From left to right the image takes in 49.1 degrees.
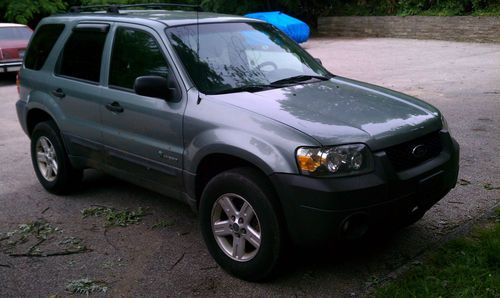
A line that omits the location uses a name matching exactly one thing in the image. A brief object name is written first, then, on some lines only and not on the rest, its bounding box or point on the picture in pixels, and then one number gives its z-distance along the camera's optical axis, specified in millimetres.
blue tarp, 21516
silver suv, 3340
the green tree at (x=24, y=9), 23158
